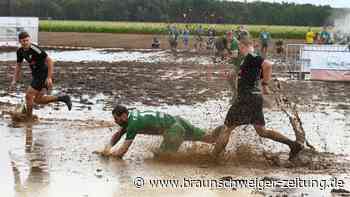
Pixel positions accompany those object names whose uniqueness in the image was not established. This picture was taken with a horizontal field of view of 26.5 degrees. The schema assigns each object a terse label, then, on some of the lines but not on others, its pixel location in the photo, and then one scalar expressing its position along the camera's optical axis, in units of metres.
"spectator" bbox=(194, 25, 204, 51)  50.12
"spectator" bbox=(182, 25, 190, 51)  48.42
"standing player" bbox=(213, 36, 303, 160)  9.42
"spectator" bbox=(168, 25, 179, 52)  47.79
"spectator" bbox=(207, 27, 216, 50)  48.92
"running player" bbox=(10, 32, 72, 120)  12.41
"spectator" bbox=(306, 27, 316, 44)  41.01
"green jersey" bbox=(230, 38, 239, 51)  22.03
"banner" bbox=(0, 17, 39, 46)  40.16
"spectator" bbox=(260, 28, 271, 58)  42.77
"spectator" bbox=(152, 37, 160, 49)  50.31
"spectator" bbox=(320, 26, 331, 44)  38.34
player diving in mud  9.71
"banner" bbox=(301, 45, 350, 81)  24.25
